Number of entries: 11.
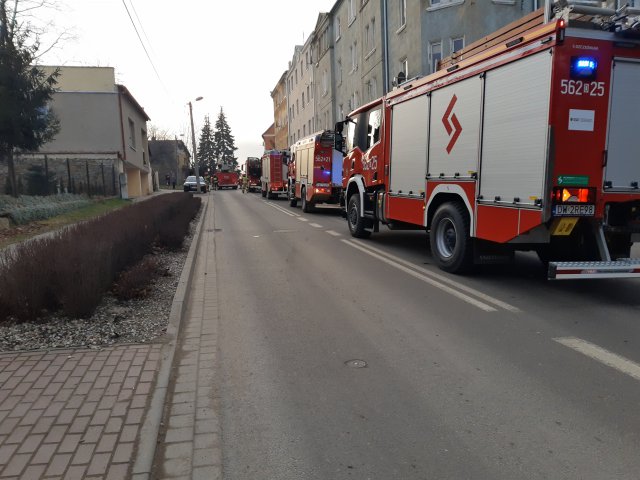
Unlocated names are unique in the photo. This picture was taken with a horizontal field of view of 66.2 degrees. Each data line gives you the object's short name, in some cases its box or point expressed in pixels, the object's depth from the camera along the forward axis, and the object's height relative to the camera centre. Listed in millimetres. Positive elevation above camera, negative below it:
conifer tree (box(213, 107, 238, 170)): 102612 +6530
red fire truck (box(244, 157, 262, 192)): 47031 +26
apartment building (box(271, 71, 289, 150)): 61594 +7887
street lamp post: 40912 +2744
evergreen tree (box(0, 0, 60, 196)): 16297 +2698
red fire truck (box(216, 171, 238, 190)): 62562 -849
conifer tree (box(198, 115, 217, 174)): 102125 +5080
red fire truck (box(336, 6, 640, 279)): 5688 +329
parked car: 48219 -1345
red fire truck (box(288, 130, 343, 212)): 19922 +89
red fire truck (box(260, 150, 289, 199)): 31672 +80
